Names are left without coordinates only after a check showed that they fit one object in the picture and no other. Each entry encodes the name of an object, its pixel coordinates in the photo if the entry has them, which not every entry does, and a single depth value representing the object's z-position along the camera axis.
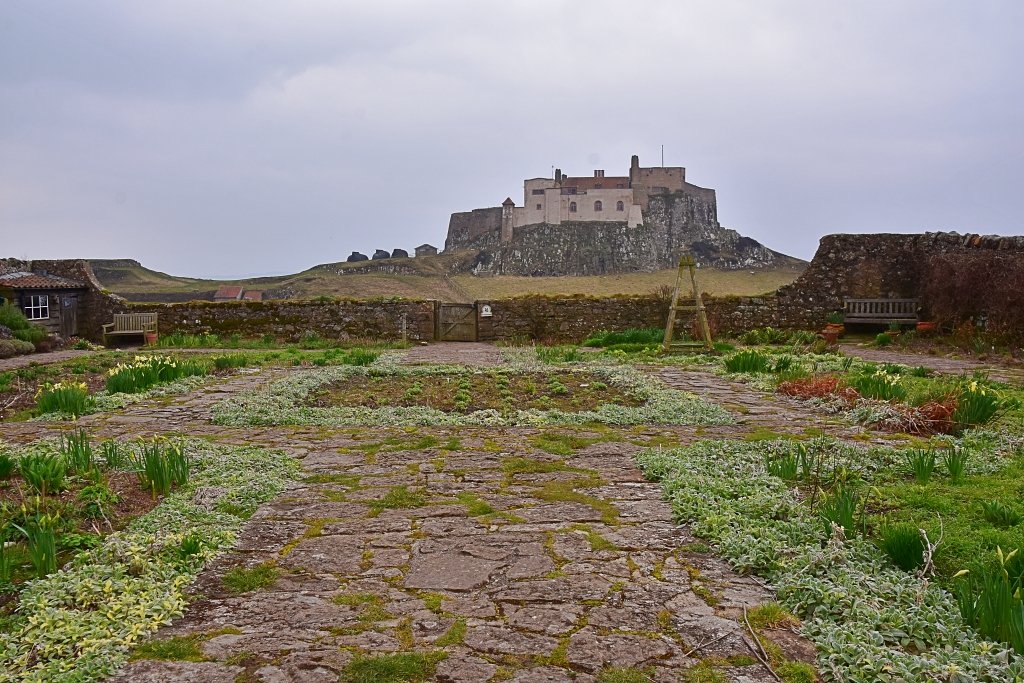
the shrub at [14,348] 16.22
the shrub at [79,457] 4.82
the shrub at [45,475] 4.47
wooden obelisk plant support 15.41
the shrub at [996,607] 2.64
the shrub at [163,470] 4.77
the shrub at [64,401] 7.91
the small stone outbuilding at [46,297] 20.42
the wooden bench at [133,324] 20.89
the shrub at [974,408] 6.69
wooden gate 20.98
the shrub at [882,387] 7.84
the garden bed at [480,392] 8.86
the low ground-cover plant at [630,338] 17.66
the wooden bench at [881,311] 19.12
